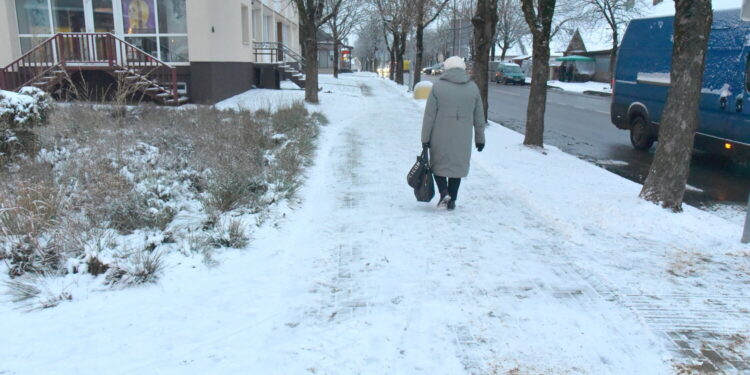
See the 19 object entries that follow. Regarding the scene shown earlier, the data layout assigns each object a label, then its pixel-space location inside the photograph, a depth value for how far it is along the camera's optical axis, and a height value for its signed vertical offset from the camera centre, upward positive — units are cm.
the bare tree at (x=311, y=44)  1775 +96
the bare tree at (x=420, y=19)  2586 +281
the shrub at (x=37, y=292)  369 -147
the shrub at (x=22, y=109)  700 -48
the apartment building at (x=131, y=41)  1590 +90
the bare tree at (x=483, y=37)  1345 +95
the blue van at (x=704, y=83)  895 -7
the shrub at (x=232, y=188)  585 -124
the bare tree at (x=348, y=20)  3849 +465
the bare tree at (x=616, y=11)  4159 +514
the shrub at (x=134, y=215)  500 -129
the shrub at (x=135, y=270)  405 -143
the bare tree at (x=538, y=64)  1037 +24
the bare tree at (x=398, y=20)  2934 +309
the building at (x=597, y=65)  5056 +117
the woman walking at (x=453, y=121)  606 -48
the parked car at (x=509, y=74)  4688 +23
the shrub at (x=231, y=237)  491 -143
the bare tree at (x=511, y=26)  5503 +542
